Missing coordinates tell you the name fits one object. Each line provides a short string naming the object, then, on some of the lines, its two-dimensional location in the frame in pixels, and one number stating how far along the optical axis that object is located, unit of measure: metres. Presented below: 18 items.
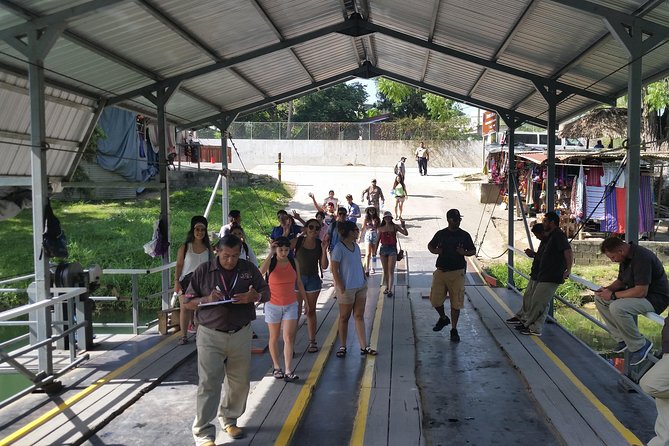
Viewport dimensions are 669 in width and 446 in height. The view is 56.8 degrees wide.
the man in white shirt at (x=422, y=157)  31.34
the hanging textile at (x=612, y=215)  18.75
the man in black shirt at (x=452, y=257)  8.27
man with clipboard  4.81
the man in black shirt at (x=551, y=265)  8.16
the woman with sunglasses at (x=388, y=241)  11.23
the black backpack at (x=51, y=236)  6.70
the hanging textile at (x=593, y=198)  18.70
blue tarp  22.52
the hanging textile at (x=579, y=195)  18.66
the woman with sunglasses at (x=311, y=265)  7.69
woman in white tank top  7.69
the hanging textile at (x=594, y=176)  18.88
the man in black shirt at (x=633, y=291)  6.02
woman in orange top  6.42
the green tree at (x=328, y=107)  47.41
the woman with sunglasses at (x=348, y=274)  7.19
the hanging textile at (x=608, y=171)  18.47
